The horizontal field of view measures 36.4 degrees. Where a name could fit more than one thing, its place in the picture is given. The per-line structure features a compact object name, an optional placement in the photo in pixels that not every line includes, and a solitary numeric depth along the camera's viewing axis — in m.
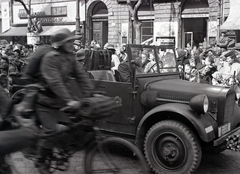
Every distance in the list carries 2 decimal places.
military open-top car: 4.86
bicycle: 3.83
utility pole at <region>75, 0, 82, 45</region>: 18.77
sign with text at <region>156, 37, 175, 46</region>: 21.59
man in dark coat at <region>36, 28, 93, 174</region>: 3.84
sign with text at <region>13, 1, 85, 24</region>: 28.88
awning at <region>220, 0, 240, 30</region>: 17.54
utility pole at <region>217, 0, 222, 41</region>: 20.84
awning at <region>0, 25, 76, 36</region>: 29.86
